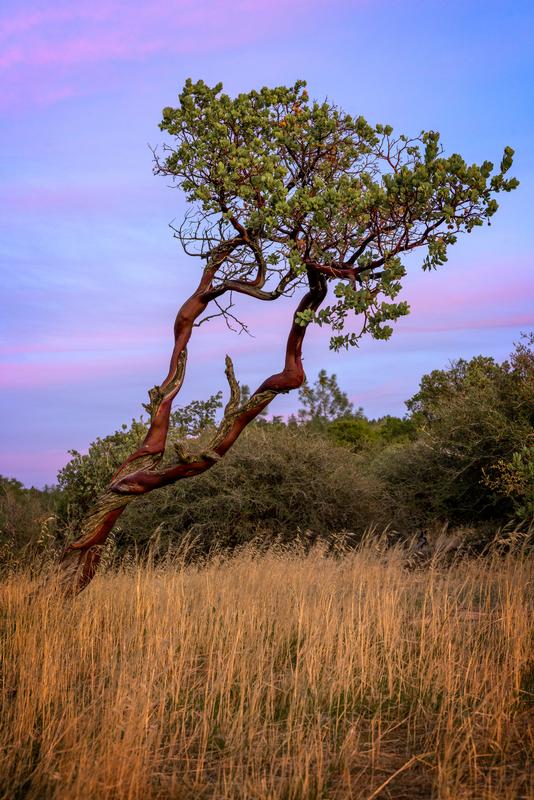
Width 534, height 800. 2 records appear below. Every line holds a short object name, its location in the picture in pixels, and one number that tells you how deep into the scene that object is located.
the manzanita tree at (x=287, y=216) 9.02
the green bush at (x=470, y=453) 15.88
